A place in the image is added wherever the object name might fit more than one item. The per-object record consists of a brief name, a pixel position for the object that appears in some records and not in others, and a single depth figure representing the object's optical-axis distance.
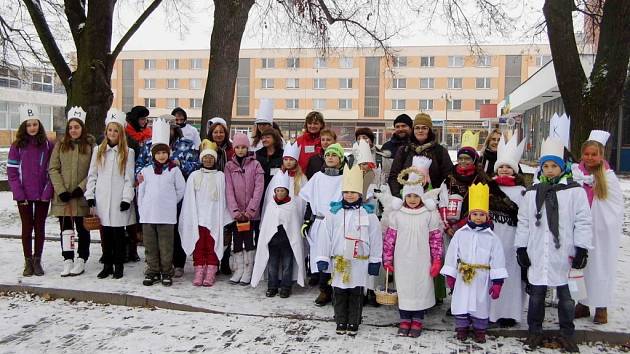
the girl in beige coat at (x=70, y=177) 6.18
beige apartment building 57.94
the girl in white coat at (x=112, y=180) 6.18
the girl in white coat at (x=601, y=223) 4.89
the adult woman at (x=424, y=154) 5.51
